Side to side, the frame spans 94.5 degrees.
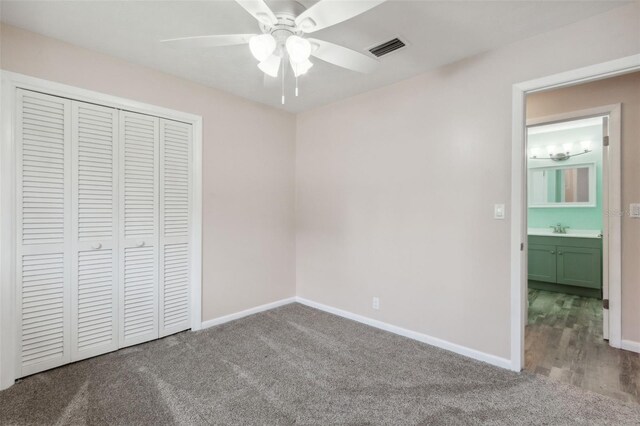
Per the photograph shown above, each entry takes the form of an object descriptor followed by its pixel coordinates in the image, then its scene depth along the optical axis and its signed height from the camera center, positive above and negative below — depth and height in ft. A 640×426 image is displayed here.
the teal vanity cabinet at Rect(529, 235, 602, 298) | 12.86 -2.25
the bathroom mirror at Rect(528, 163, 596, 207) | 14.42 +1.50
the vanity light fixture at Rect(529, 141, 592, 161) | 14.52 +3.24
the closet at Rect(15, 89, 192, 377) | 6.90 -0.42
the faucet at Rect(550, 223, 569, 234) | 14.77 -0.70
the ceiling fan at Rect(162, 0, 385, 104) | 4.34 +3.00
